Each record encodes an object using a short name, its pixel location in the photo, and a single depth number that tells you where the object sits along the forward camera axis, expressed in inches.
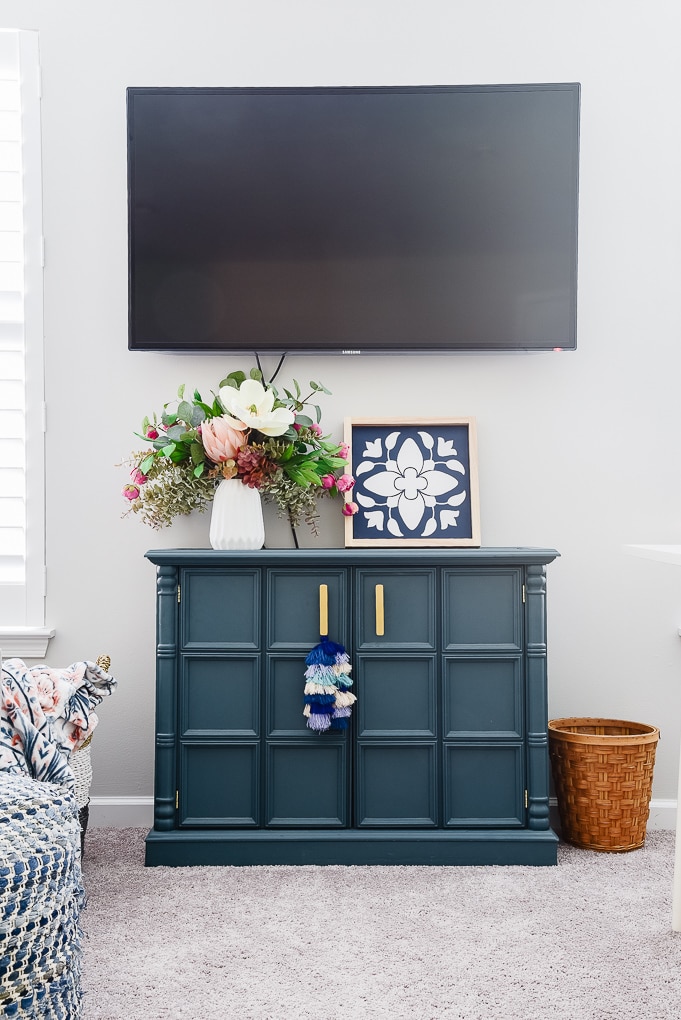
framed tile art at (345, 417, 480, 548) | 97.2
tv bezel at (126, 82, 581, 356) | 95.3
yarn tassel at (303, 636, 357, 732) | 84.1
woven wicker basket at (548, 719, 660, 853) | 88.9
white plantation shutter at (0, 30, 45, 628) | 99.8
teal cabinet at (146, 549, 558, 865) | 85.7
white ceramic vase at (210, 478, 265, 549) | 90.9
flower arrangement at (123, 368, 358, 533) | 88.9
